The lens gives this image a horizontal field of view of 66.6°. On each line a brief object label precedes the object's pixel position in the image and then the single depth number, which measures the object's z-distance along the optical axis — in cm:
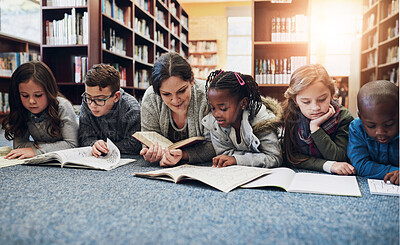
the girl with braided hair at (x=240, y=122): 127
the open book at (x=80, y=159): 137
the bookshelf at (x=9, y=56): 362
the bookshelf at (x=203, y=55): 689
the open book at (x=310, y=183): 97
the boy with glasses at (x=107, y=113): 163
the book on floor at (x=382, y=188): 94
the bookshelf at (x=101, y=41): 272
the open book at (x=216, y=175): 102
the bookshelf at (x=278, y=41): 267
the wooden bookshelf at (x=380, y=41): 403
